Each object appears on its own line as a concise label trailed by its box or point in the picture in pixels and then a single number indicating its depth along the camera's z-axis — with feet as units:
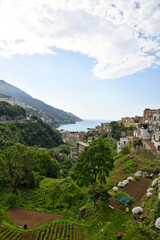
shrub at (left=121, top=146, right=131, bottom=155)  103.26
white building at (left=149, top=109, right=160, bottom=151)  86.74
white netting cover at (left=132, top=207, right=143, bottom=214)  36.93
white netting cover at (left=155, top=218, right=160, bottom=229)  30.17
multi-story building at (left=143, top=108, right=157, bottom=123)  171.46
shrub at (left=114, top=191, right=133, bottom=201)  46.66
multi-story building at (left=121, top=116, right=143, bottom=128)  192.21
